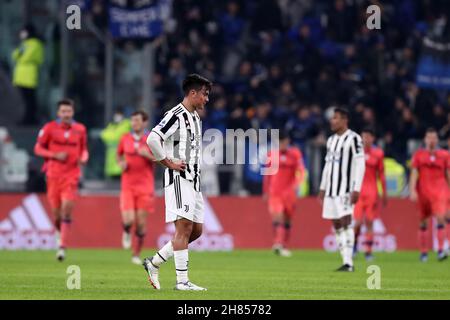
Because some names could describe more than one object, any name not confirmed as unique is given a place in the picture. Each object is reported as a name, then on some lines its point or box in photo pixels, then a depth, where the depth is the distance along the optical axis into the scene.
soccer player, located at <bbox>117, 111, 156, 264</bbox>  21.91
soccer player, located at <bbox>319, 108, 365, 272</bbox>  19.31
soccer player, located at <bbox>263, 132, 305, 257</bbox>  26.38
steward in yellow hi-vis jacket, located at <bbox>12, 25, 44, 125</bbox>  29.47
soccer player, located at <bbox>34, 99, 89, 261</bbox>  21.84
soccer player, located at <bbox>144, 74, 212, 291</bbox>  14.12
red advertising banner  26.91
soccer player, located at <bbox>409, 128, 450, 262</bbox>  24.23
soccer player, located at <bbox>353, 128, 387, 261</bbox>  24.03
